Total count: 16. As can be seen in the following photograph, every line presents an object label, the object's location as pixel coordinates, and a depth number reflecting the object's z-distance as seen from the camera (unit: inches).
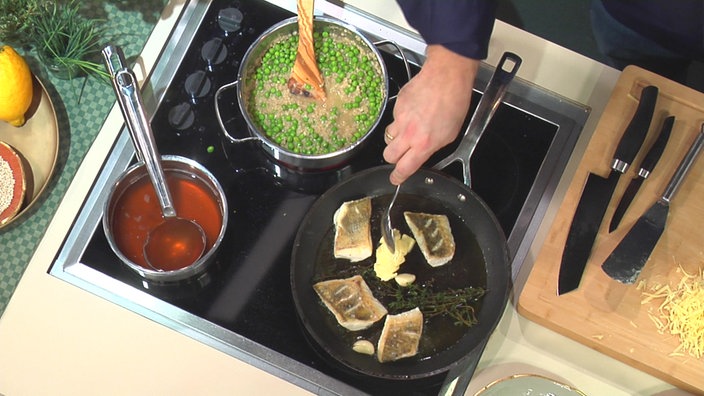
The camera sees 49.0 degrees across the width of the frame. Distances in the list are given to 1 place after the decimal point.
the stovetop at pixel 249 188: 61.0
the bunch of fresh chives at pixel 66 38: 64.6
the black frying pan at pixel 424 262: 59.6
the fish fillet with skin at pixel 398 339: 58.9
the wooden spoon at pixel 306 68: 63.3
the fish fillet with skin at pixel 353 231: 60.8
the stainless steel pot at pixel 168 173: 58.0
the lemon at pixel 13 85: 60.7
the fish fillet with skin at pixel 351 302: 59.1
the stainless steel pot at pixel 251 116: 60.6
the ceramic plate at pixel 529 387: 58.1
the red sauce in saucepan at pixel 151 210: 59.9
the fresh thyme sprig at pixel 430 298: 60.8
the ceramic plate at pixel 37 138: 63.8
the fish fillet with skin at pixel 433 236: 61.1
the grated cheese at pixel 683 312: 58.0
